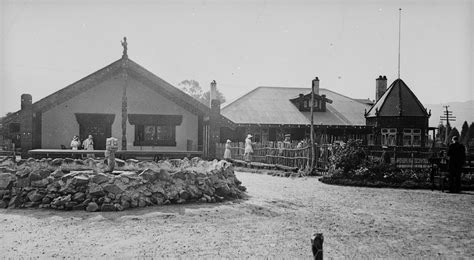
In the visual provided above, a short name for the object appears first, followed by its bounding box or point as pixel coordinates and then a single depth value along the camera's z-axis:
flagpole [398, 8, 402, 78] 31.91
